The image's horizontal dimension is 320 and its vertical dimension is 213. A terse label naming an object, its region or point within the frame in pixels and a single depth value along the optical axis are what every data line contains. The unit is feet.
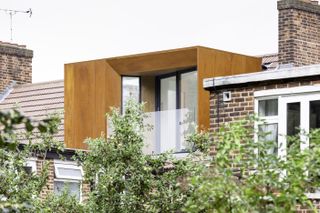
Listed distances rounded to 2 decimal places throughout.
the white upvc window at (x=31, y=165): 110.01
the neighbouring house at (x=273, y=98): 85.46
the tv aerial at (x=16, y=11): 151.43
